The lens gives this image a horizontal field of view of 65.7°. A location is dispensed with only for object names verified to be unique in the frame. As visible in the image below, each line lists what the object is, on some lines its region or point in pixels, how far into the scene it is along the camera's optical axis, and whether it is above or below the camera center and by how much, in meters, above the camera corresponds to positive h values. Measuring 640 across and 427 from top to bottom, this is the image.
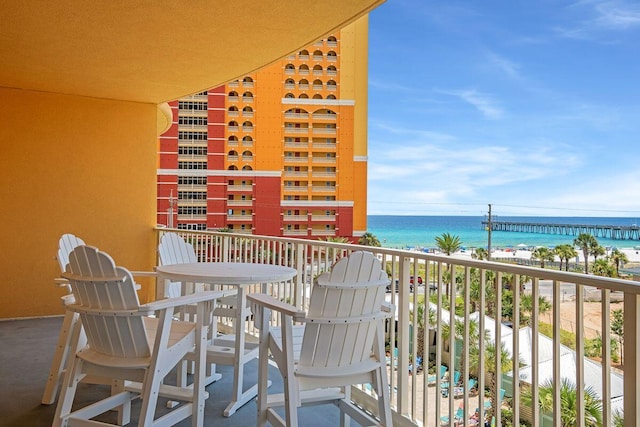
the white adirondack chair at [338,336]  2.24 -0.56
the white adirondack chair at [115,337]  2.26 -0.59
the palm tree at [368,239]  41.05 -1.96
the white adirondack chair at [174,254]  3.97 -0.35
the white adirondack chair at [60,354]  3.13 -0.92
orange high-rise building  37.78 +5.02
